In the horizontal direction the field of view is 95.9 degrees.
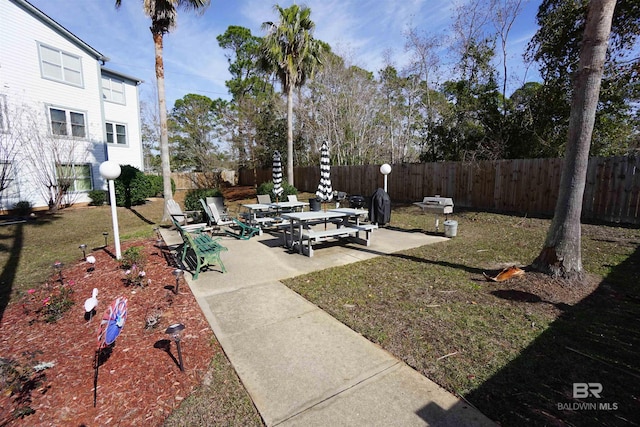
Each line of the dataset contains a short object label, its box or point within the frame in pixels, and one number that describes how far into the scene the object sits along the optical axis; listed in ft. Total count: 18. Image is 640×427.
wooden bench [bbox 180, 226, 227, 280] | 17.02
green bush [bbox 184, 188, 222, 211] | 35.65
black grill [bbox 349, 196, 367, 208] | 35.63
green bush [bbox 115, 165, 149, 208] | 50.78
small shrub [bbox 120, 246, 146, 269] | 17.46
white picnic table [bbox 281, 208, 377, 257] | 21.18
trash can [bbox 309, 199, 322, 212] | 33.79
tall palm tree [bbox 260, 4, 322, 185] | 48.01
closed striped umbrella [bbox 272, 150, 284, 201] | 42.55
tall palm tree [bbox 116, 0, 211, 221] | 32.89
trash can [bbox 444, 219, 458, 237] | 25.91
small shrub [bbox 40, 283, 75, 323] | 12.43
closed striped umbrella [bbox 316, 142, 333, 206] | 38.24
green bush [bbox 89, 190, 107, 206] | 51.06
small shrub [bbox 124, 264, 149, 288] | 15.48
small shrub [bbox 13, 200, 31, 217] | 42.80
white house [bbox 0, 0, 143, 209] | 42.32
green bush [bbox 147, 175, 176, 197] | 57.07
